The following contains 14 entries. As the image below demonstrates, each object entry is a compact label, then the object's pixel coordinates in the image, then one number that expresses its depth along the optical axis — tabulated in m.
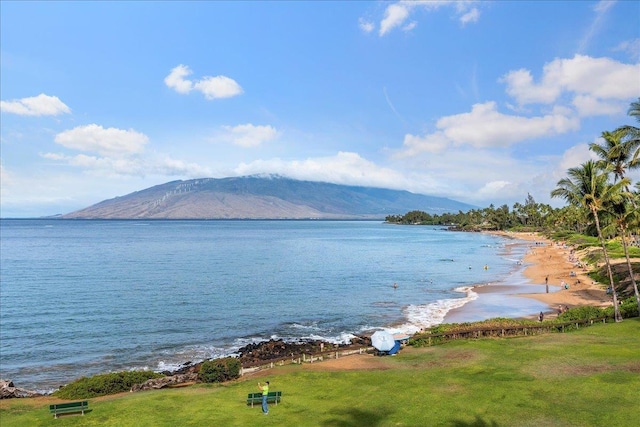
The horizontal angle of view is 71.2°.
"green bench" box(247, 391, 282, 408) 21.92
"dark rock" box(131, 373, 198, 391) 27.84
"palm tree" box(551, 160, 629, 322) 36.03
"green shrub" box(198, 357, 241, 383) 27.97
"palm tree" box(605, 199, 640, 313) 37.09
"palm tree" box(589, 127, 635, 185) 41.53
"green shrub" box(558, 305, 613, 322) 38.19
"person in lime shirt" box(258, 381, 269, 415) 20.75
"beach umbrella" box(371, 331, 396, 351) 32.03
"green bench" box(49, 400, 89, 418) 21.59
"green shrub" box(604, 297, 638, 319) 38.18
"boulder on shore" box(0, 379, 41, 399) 26.72
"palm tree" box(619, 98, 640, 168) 39.31
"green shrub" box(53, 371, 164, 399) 27.06
